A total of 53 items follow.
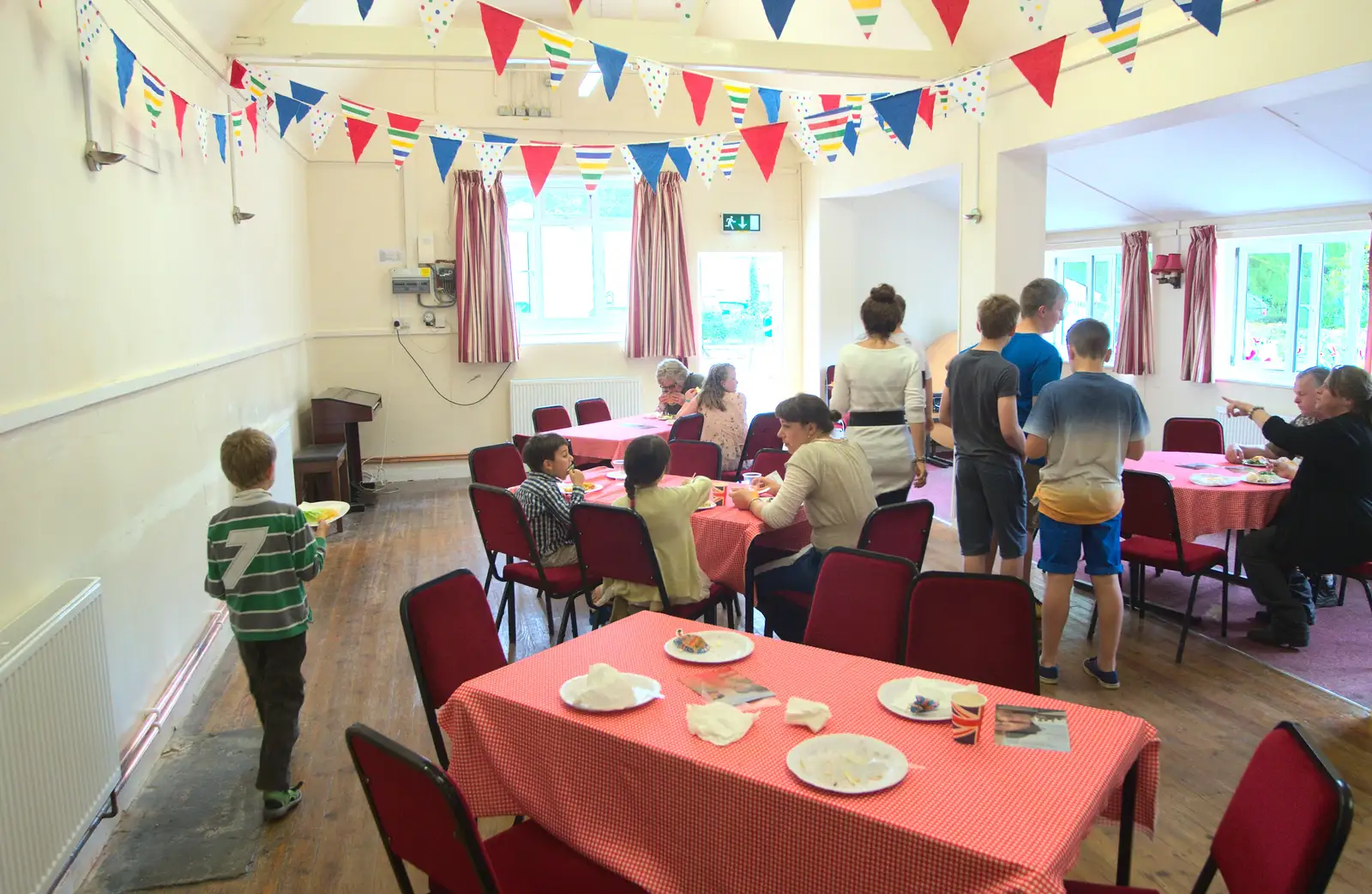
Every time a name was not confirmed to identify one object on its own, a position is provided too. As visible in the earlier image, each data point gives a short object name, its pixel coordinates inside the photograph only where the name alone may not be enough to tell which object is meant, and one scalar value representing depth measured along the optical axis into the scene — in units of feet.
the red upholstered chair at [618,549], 11.80
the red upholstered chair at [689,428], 19.77
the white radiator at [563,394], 30.40
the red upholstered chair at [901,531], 11.38
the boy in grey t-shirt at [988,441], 12.86
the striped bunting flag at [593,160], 21.84
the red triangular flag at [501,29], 13.32
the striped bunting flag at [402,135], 18.95
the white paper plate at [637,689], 7.27
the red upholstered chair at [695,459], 17.22
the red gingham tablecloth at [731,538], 12.93
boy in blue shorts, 12.20
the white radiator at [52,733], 7.37
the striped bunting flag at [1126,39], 14.11
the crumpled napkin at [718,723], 6.68
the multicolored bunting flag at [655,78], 16.63
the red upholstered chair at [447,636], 8.58
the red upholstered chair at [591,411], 23.79
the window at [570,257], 30.68
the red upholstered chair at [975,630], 8.52
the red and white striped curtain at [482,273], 28.89
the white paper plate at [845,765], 6.01
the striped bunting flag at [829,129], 19.07
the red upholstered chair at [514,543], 13.24
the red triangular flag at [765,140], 18.12
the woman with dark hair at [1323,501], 13.21
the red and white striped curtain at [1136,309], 28.04
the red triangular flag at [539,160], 19.71
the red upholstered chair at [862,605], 9.23
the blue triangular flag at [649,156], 19.39
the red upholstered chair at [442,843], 5.52
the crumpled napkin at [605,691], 7.16
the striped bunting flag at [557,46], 15.30
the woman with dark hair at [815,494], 12.00
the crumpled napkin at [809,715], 6.82
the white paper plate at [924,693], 7.00
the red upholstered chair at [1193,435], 18.85
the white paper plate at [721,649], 8.10
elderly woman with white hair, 22.44
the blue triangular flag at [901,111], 16.17
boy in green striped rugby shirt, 9.59
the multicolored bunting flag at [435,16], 13.37
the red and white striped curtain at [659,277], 30.48
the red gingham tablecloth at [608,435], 19.95
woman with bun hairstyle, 14.30
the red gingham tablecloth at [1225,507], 14.73
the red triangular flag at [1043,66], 14.14
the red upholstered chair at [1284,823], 4.91
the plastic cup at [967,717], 6.61
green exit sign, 31.42
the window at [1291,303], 24.14
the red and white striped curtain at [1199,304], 26.14
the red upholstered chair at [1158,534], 14.07
